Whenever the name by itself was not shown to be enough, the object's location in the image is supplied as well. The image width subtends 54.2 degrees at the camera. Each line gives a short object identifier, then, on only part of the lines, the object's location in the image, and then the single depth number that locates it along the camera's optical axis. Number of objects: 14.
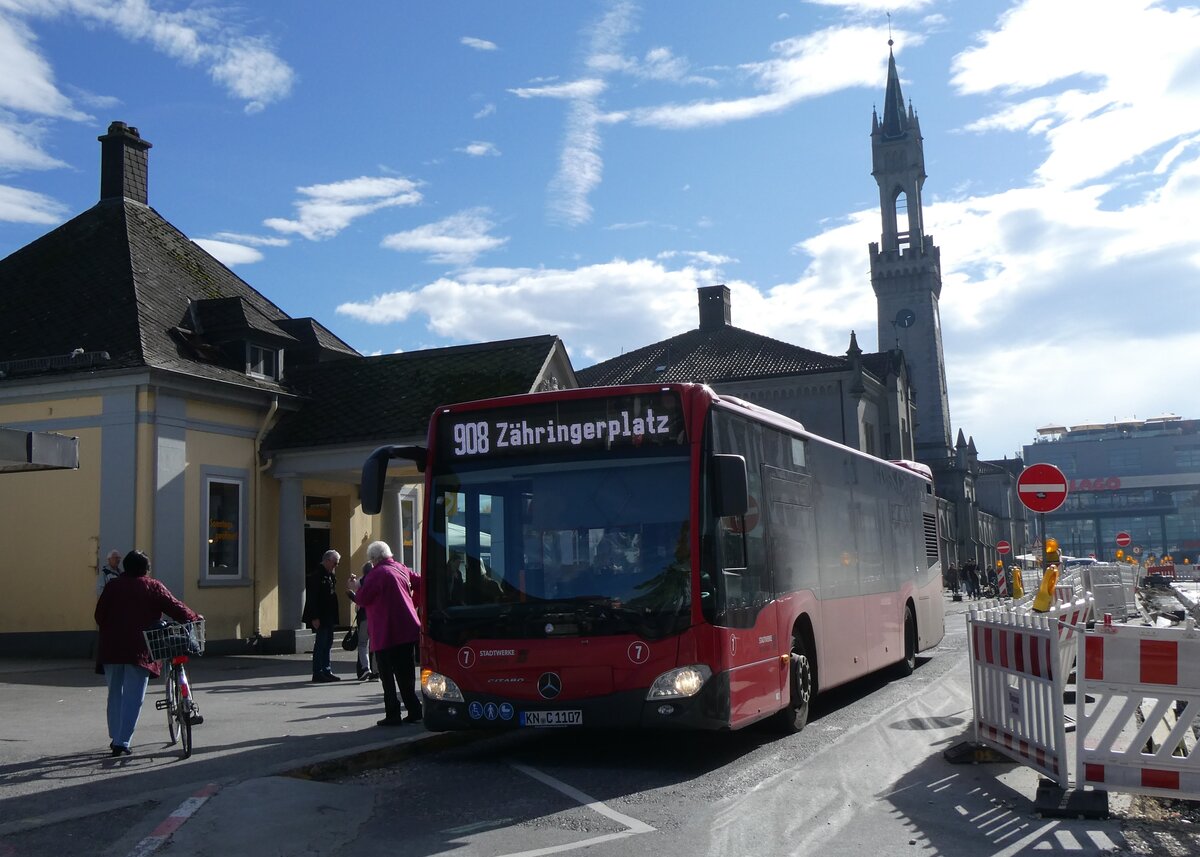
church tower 94.81
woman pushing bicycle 9.59
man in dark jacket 16.38
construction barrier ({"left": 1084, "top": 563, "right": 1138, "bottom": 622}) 23.80
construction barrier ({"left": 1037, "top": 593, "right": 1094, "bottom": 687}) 7.85
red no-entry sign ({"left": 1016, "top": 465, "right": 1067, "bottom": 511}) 15.40
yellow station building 20.55
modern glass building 175.25
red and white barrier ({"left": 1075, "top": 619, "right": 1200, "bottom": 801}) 7.19
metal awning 11.36
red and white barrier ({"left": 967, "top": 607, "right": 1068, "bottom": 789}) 7.68
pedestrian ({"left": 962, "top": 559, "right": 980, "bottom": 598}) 52.41
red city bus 8.81
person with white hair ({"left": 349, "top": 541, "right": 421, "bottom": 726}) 11.34
